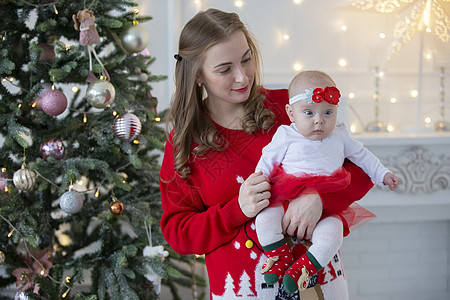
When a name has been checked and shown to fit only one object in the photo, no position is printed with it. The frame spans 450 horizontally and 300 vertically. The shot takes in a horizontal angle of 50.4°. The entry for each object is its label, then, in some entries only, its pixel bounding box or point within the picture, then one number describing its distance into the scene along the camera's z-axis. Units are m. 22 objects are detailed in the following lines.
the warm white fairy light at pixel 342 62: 3.07
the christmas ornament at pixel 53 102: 1.82
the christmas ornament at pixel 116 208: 1.95
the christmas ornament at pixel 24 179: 1.79
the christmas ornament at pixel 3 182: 1.87
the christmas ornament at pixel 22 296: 1.86
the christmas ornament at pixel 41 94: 1.88
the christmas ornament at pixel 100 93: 1.83
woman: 1.28
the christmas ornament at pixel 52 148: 1.92
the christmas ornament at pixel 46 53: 1.93
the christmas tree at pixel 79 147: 1.86
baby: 1.20
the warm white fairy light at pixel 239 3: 2.95
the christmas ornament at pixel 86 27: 1.83
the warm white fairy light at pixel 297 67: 3.02
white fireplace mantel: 2.62
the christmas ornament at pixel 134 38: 2.03
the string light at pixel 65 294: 1.91
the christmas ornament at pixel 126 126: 1.91
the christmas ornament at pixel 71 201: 1.84
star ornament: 2.60
